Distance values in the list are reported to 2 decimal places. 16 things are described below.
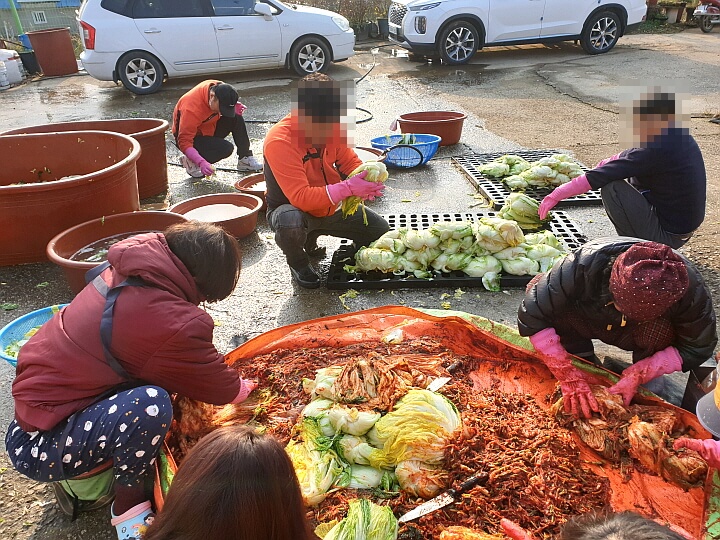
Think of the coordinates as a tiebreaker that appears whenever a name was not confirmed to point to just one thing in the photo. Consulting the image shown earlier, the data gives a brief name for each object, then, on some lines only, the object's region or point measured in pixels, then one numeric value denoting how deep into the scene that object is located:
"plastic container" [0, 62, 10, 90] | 12.27
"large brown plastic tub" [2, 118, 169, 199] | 5.77
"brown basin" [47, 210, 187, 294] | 3.81
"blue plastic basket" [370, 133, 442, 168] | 6.45
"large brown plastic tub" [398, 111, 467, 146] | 7.03
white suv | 11.95
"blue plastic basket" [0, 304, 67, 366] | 3.11
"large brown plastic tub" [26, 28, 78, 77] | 13.39
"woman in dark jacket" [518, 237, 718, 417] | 2.28
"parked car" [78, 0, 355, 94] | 10.34
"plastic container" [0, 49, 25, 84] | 12.61
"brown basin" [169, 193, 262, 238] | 4.79
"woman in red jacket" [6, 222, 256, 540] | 2.16
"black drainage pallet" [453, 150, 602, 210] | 5.42
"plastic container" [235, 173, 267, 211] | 5.46
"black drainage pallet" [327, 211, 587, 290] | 4.13
